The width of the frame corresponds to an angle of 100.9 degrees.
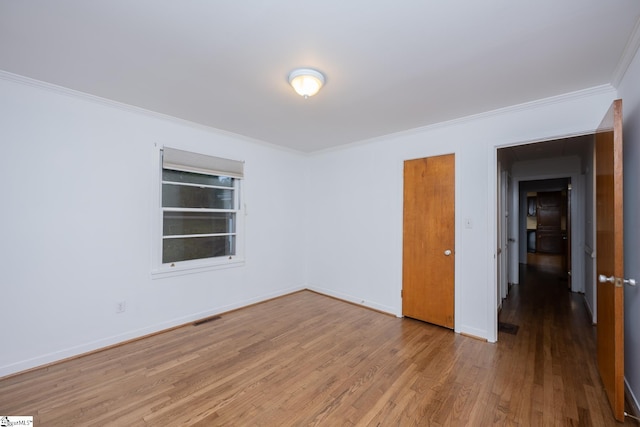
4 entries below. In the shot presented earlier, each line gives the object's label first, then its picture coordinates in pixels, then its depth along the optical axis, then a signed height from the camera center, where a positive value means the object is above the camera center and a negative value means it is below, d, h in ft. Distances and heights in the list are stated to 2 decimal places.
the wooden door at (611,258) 5.57 -0.95
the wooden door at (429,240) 10.72 -1.01
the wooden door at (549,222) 28.87 -0.62
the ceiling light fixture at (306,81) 6.90 +3.63
